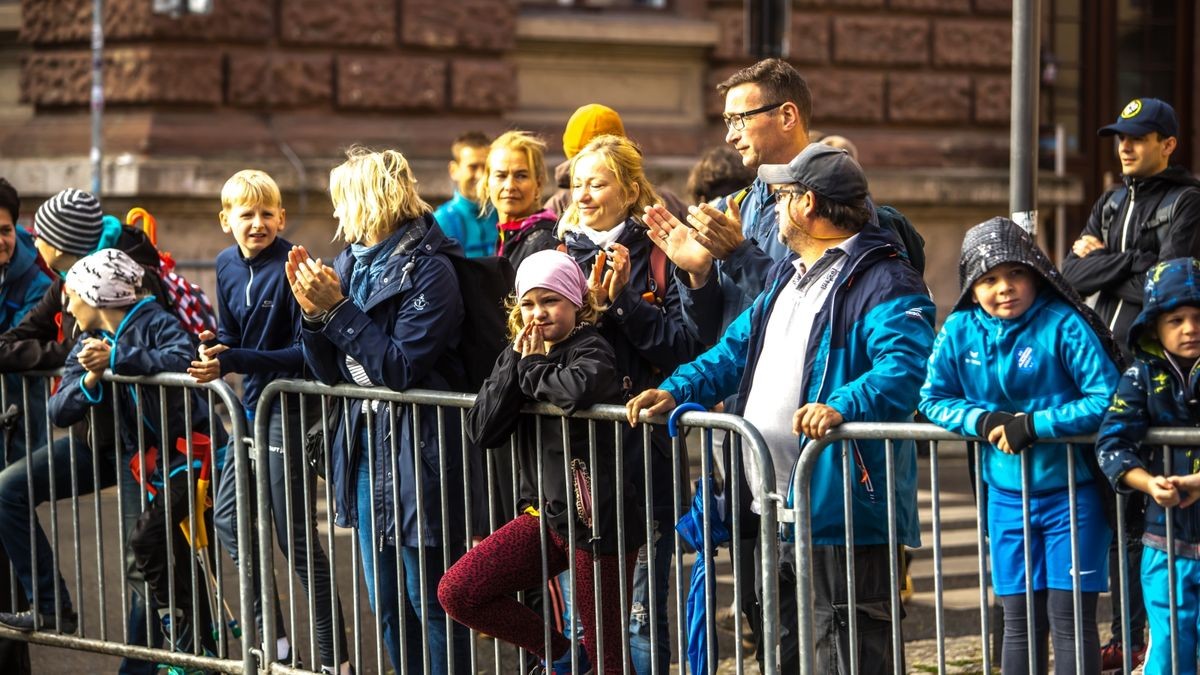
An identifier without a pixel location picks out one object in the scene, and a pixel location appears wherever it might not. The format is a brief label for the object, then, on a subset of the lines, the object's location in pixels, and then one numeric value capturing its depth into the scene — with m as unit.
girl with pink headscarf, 10.60
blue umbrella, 10.30
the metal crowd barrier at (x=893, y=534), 9.25
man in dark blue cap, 14.76
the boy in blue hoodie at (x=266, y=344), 12.20
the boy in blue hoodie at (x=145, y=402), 12.60
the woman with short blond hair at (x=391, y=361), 11.24
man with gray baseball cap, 9.78
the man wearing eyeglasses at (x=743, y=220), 10.70
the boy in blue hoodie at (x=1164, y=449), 8.82
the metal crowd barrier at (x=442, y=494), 10.22
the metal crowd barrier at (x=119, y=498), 12.33
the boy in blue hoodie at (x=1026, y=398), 9.36
